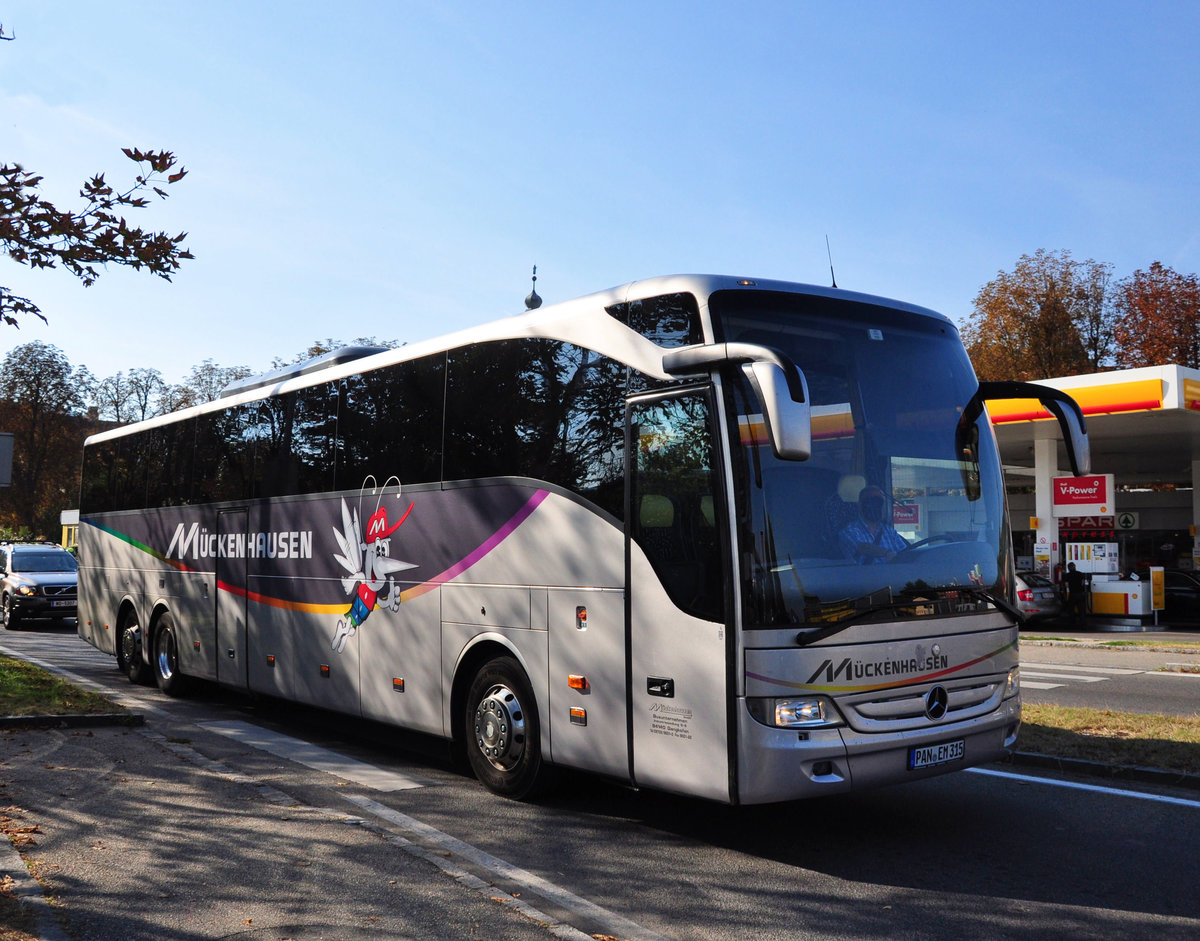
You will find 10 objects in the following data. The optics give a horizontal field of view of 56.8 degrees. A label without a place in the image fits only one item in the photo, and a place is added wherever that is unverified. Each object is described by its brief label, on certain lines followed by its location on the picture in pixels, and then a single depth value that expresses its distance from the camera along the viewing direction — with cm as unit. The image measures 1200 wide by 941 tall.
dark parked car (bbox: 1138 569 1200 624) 2991
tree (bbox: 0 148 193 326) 798
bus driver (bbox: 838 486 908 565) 616
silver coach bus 595
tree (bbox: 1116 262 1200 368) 5003
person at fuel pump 2788
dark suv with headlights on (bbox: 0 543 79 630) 2600
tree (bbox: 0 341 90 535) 6372
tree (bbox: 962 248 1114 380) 5316
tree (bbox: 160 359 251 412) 6284
